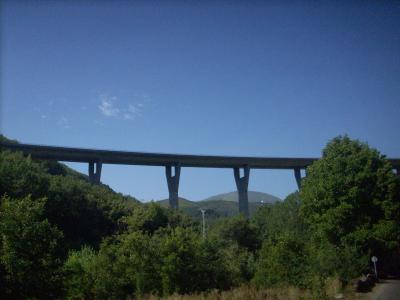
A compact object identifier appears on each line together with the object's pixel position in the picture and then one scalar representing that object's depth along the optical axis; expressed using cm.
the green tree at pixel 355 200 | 3559
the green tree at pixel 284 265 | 2441
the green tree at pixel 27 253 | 1323
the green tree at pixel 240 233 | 5075
